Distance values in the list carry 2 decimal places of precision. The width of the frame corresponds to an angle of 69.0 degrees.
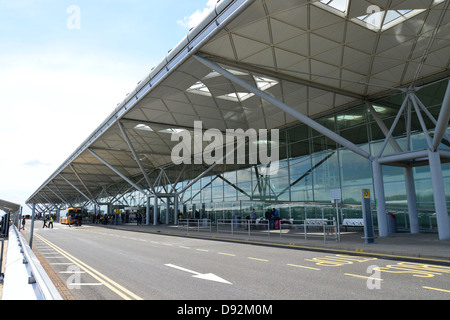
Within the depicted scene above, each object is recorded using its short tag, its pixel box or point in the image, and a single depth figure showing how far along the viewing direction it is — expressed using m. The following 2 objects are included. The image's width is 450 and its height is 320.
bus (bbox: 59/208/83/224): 52.21
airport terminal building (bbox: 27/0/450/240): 14.23
